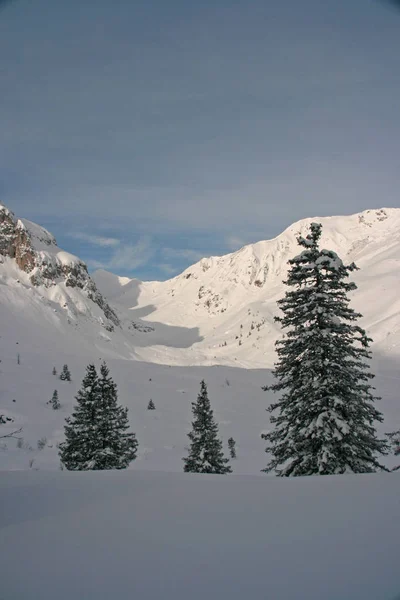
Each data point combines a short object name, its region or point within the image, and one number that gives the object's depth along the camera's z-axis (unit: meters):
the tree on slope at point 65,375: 38.75
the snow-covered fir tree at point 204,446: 15.76
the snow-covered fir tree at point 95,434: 13.81
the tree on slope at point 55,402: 27.62
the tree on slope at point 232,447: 25.08
